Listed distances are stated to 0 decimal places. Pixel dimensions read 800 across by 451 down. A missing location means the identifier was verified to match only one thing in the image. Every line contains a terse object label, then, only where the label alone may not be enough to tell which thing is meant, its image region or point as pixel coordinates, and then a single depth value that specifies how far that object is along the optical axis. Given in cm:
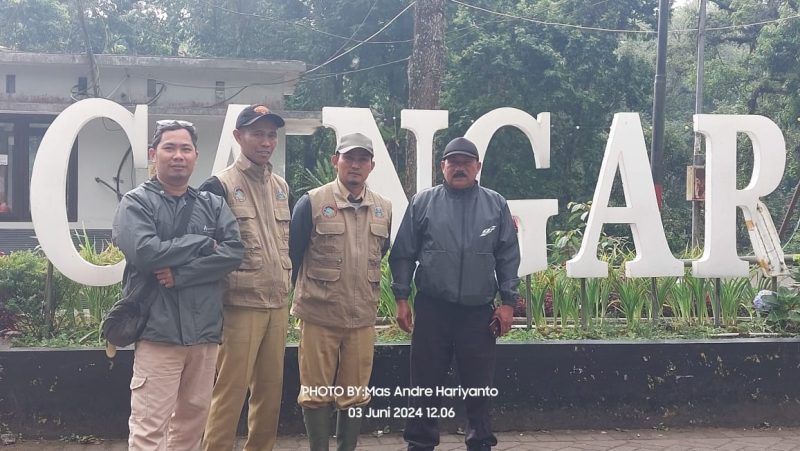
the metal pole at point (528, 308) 561
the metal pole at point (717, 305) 587
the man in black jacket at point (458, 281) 391
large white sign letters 540
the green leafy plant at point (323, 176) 1109
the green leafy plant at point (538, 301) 565
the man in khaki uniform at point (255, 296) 353
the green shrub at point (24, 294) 515
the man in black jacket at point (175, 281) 312
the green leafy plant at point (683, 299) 589
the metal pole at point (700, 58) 1717
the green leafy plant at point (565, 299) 568
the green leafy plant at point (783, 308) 564
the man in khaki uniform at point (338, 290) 376
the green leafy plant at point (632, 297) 577
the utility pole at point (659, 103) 1185
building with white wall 1201
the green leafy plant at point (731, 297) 588
